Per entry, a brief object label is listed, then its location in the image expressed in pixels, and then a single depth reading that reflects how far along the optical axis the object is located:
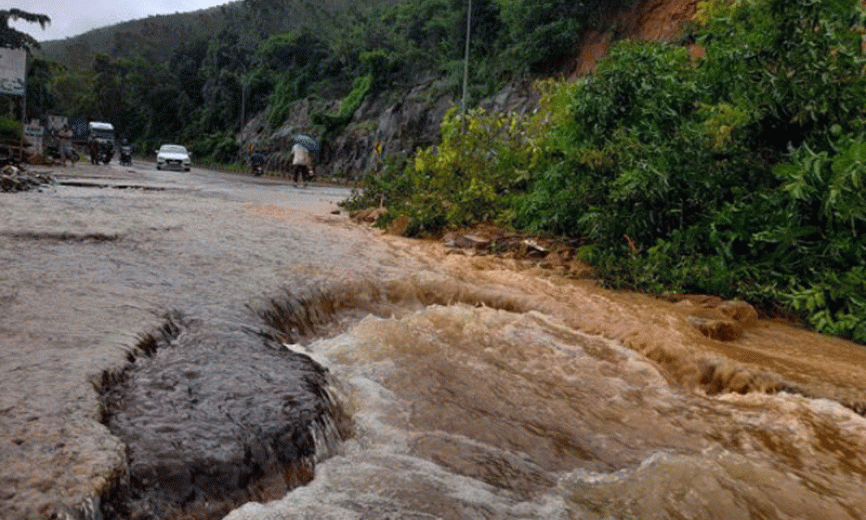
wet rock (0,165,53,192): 11.23
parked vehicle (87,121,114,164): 27.97
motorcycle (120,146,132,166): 32.78
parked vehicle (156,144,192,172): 30.25
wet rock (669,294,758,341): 5.01
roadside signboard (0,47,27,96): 22.88
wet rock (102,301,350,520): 2.13
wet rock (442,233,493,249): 8.61
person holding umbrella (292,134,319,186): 22.82
